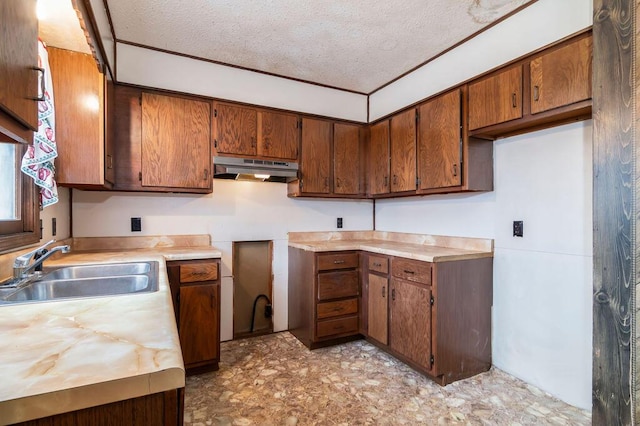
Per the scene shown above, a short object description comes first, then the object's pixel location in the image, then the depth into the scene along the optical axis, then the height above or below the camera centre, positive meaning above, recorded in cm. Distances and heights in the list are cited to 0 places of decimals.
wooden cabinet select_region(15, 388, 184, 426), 58 -38
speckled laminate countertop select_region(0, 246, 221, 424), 56 -31
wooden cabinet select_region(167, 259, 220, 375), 236 -72
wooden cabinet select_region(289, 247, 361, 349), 283 -77
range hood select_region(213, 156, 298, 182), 270 +38
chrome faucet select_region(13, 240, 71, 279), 143 -22
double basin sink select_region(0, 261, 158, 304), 141 -34
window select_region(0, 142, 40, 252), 159 +8
